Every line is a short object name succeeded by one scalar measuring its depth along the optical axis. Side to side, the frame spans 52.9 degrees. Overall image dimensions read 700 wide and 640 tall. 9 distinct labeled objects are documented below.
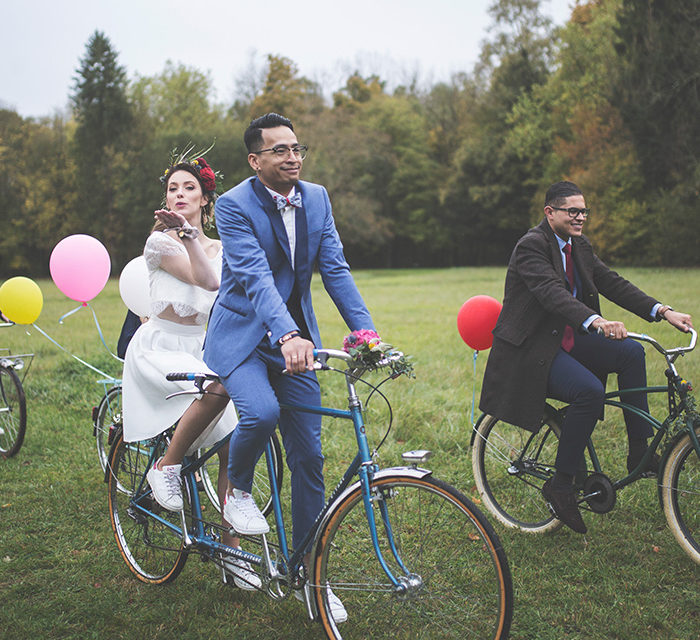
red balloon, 4.60
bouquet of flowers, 2.67
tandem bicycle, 2.65
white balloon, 5.05
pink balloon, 5.73
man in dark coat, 3.89
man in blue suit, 3.07
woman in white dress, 3.50
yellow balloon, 6.04
